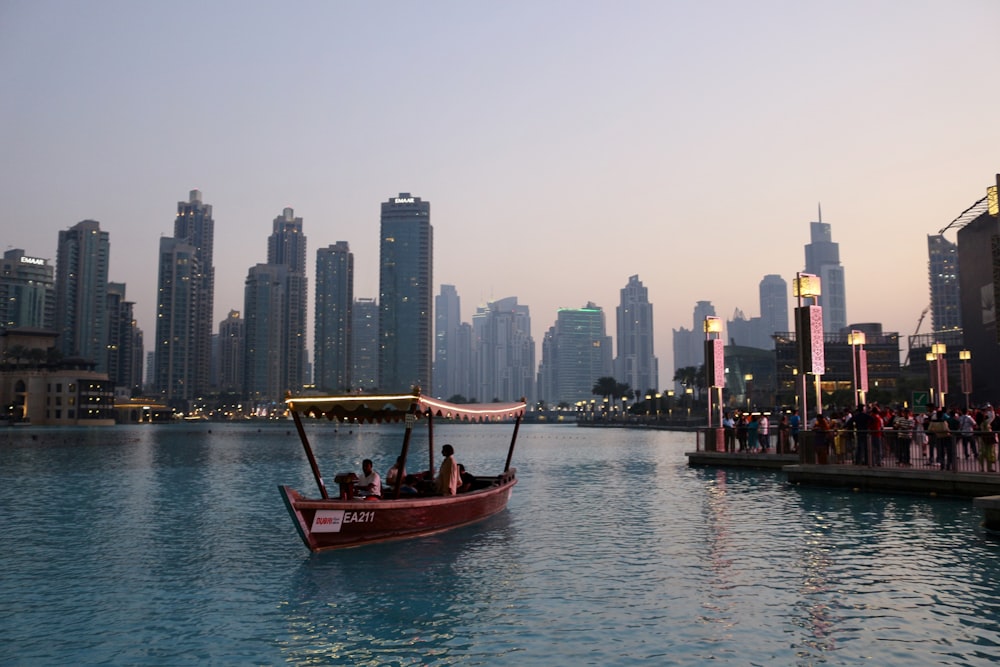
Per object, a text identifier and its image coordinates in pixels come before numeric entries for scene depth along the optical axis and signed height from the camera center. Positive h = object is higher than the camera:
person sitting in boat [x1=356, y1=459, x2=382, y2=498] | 18.52 -2.06
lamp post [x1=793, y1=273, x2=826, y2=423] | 32.03 +2.75
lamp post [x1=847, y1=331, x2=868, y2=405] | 47.41 +2.52
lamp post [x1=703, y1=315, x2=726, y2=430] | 42.69 +2.72
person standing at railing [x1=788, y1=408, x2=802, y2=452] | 36.65 -1.43
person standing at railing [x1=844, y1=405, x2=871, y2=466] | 27.05 -1.25
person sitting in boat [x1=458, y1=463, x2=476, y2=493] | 22.08 -2.39
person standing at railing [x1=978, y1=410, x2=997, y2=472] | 22.27 -1.42
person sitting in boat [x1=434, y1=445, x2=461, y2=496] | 19.98 -2.02
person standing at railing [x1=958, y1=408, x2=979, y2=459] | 22.67 -0.95
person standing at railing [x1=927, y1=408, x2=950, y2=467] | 24.08 -1.22
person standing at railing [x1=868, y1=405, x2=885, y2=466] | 26.34 -1.18
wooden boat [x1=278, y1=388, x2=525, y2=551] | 16.44 -2.47
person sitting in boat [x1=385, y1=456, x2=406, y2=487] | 18.76 -1.96
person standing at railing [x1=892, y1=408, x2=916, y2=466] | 25.28 -1.21
